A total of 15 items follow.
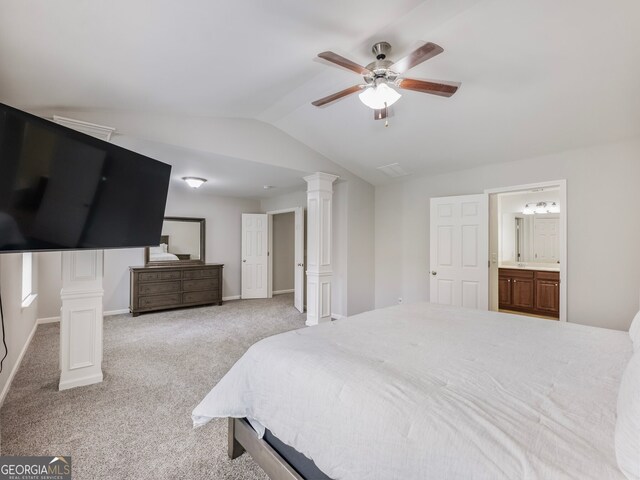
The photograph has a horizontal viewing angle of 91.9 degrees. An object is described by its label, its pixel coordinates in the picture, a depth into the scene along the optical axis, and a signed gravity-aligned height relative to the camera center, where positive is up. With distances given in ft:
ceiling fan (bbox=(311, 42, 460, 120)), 6.30 +3.63
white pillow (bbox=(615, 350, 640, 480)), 2.44 -1.60
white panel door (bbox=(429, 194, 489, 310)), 13.03 -0.32
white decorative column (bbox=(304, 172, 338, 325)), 14.99 -0.14
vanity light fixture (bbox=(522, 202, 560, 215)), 17.63 +2.09
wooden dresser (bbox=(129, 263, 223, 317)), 16.84 -2.54
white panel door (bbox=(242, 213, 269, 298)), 22.17 -0.86
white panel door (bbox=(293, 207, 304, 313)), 18.74 -0.79
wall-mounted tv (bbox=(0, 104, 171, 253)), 4.75 +1.04
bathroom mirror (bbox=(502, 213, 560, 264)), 17.62 +0.33
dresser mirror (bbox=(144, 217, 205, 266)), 18.79 -0.07
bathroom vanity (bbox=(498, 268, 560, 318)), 15.67 -2.52
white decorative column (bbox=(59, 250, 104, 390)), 8.59 -2.17
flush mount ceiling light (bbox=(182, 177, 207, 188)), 15.71 +3.19
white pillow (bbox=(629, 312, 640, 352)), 4.94 -1.53
